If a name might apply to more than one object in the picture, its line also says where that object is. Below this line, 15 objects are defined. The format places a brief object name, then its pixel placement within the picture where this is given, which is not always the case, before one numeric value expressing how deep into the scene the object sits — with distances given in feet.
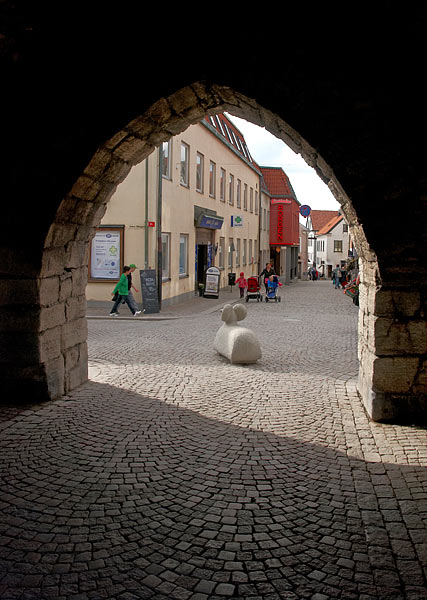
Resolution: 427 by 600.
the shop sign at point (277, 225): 139.54
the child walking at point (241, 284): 75.72
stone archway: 18.53
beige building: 55.36
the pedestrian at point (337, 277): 112.88
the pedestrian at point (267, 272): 72.49
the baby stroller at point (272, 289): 69.35
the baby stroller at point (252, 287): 68.69
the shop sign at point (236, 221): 85.87
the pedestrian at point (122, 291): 49.45
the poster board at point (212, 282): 71.97
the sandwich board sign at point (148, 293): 53.67
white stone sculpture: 28.71
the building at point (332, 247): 238.89
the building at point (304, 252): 202.18
